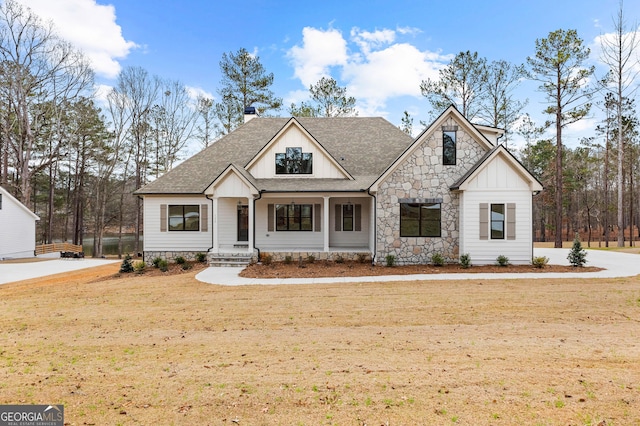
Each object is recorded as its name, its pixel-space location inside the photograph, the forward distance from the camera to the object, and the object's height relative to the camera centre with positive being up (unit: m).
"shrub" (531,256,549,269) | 12.88 -1.69
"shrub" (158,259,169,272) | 14.38 -2.06
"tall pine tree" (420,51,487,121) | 26.00 +10.90
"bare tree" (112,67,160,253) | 27.39 +10.12
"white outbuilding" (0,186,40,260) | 21.94 -0.71
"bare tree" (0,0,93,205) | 23.70 +10.53
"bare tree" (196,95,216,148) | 29.97 +9.60
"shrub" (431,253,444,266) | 13.45 -1.69
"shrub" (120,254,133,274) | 14.53 -2.11
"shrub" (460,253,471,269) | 13.09 -1.69
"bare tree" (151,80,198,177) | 28.97 +8.77
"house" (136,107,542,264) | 13.32 +1.03
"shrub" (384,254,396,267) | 13.71 -1.73
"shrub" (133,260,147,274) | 14.32 -2.16
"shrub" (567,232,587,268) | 13.18 -1.51
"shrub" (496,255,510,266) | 13.20 -1.69
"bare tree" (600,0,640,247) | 22.66 +11.54
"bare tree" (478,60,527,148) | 26.00 +9.96
